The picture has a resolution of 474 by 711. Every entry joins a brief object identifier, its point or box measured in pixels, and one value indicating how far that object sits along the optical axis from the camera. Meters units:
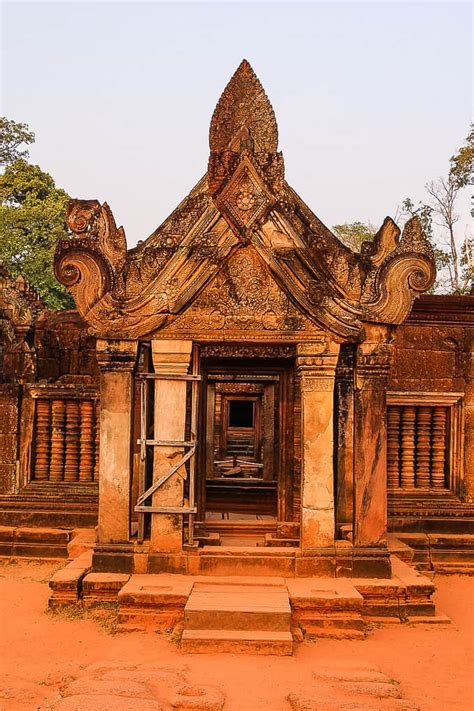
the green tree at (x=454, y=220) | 25.11
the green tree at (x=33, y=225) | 24.64
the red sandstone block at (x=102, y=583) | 7.30
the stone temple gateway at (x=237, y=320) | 7.56
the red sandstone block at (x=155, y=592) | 6.86
